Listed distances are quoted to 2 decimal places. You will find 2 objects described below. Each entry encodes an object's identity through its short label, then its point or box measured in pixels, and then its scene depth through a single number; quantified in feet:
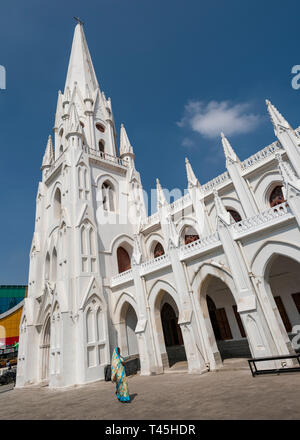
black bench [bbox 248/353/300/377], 27.08
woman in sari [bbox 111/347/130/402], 25.90
